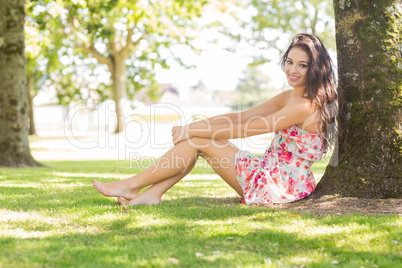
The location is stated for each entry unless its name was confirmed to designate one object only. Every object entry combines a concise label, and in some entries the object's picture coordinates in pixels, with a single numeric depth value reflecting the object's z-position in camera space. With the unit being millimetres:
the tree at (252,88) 62906
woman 4555
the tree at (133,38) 20203
